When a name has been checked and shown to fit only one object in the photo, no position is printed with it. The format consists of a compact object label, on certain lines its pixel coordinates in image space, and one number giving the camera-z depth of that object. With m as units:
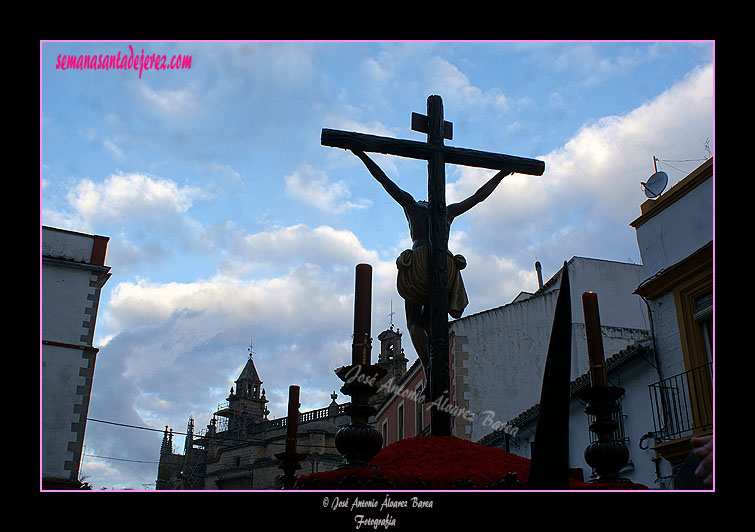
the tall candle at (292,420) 5.25
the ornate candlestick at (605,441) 3.78
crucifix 4.79
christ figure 5.06
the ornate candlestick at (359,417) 3.35
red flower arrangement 3.04
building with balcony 11.47
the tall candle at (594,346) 3.87
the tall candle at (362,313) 3.58
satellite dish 13.87
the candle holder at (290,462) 5.03
